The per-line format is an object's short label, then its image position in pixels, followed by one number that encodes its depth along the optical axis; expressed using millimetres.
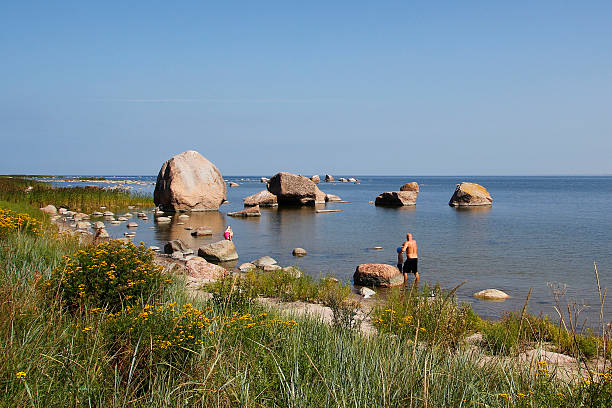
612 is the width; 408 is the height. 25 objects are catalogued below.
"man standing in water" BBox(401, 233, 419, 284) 15578
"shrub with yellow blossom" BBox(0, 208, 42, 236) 11125
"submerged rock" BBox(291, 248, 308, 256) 20056
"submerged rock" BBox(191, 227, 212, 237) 24969
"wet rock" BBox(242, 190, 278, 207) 45097
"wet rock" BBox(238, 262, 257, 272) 16308
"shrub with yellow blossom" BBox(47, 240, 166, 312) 6977
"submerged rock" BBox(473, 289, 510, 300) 13043
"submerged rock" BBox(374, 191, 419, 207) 48719
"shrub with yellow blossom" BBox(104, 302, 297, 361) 4750
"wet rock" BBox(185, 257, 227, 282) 13250
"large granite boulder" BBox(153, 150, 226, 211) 35688
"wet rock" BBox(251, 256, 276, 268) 17038
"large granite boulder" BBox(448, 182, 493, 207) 48941
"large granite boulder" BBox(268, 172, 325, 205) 46156
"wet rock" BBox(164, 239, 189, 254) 19172
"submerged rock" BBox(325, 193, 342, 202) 56625
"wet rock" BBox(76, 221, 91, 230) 23794
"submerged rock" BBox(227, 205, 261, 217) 36562
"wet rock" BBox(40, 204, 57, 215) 28031
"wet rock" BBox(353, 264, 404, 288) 14500
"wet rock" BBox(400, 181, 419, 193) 56906
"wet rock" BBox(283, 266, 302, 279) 12858
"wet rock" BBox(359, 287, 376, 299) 12959
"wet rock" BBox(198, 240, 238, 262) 18234
